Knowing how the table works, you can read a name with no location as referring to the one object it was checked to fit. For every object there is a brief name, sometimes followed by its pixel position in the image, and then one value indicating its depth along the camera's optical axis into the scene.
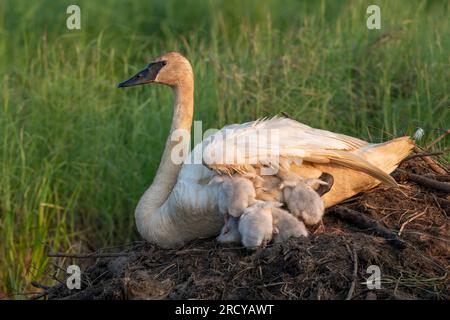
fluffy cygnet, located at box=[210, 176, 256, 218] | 11.08
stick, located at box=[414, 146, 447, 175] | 12.76
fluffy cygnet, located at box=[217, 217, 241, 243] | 11.19
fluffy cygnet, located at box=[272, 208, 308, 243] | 11.01
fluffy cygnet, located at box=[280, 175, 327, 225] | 11.15
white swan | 11.54
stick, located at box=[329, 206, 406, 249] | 11.01
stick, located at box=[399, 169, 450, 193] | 12.26
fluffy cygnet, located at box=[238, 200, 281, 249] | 10.84
